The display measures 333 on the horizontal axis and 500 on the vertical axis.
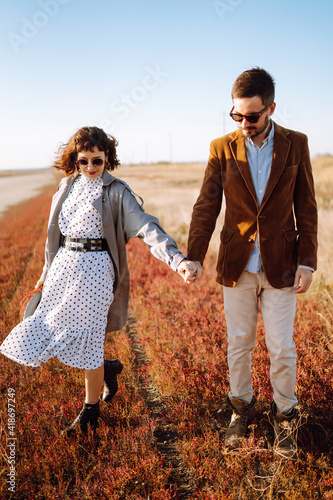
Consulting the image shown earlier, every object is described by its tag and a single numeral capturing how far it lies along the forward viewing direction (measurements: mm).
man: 2707
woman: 2961
